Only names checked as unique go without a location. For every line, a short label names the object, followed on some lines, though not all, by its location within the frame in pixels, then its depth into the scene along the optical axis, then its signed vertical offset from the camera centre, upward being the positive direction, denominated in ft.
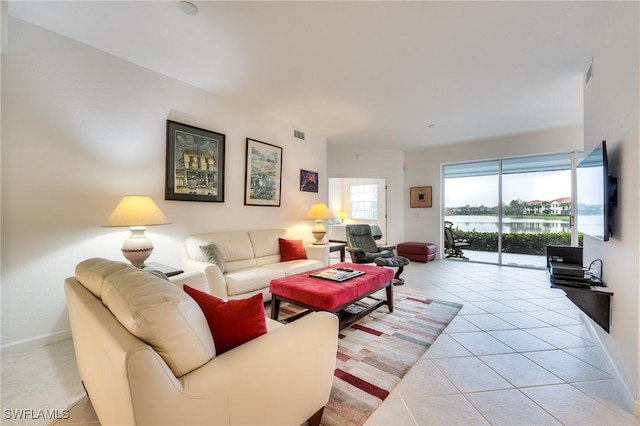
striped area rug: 5.20 -3.59
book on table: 8.56 -1.98
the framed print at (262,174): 12.92 +1.99
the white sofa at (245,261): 9.20 -1.95
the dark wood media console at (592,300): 6.44 -2.00
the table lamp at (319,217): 14.76 -0.12
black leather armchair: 14.96 -1.51
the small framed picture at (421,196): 21.20 +1.62
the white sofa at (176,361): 2.74 -1.83
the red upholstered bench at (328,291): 7.39 -2.24
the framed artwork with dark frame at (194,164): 10.09 +1.96
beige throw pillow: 9.50 -1.52
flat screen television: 6.03 +0.62
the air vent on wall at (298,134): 15.54 +4.70
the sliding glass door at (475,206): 18.94 +0.81
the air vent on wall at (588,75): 8.38 +4.70
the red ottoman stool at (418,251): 19.21 -2.52
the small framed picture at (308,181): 16.02 +2.06
